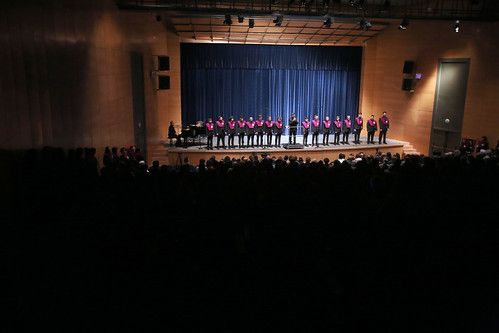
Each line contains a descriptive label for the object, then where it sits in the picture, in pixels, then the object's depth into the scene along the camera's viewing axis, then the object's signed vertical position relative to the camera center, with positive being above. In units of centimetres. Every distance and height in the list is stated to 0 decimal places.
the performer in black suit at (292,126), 1546 -90
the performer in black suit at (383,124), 1599 -80
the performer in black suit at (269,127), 1516 -94
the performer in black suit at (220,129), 1473 -102
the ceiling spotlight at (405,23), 1298 +273
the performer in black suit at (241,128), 1510 -100
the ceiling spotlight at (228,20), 1229 +261
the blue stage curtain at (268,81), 1866 +109
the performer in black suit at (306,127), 1537 -93
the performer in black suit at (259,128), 1501 -98
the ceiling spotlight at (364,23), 1295 +267
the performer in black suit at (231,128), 1494 -99
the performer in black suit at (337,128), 1598 -99
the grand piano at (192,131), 1478 -112
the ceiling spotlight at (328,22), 1264 +265
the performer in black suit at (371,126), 1600 -89
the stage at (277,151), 1438 -182
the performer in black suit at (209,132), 1438 -111
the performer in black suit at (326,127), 1558 -93
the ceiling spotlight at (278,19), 1233 +265
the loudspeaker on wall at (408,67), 1630 +158
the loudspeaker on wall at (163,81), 1445 +75
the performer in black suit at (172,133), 1489 -120
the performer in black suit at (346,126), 1588 -90
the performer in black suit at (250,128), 1505 -98
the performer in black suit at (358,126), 1608 -91
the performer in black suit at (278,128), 1523 -97
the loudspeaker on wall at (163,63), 1407 +138
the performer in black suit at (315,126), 1537 -88
